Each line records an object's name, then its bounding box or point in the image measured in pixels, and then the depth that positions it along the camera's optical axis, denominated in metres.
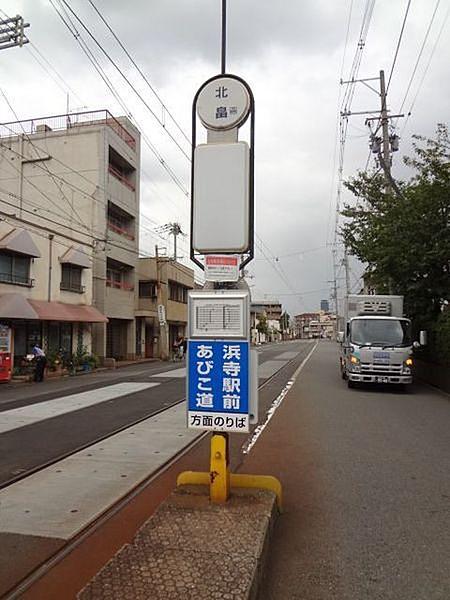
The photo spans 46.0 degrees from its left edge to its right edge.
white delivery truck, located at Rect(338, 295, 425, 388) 16.08
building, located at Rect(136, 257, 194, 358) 39.72
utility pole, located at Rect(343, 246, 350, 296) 61.66
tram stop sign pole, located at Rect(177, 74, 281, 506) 4.79
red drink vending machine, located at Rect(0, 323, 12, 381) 20.48
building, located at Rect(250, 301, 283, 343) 101.54
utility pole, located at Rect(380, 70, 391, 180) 23.36
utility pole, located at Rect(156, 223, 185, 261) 51.06
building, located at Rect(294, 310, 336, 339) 185.00
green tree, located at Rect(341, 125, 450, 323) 16.98
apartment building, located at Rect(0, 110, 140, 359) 24.36
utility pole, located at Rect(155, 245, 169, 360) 38.03
